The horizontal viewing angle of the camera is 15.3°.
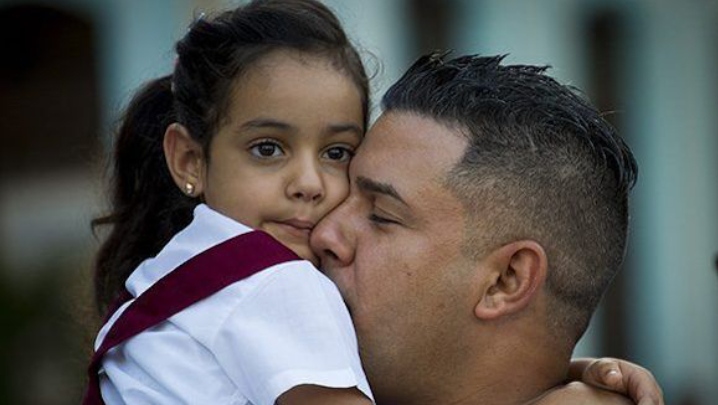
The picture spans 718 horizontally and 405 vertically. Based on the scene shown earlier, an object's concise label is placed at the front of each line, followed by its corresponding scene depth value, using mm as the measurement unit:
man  5814
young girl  5433
